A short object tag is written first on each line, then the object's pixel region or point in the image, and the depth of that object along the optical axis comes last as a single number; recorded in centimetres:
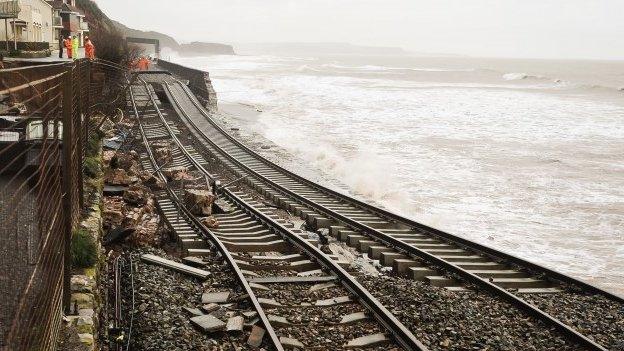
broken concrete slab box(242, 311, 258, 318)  714
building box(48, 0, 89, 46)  5444
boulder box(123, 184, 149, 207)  1159
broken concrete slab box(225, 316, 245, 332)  675
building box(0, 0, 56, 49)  3775
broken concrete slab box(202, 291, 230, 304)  763
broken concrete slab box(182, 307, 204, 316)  720
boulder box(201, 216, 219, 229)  1093
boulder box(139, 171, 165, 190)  1409
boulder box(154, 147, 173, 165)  1792
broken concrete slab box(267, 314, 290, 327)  710
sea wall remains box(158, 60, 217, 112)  3700
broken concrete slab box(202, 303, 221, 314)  733
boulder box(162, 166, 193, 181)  1540
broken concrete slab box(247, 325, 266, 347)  652
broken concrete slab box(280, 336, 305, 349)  657
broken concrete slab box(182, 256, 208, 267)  893
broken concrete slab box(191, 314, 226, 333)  673
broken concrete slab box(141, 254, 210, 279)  845
